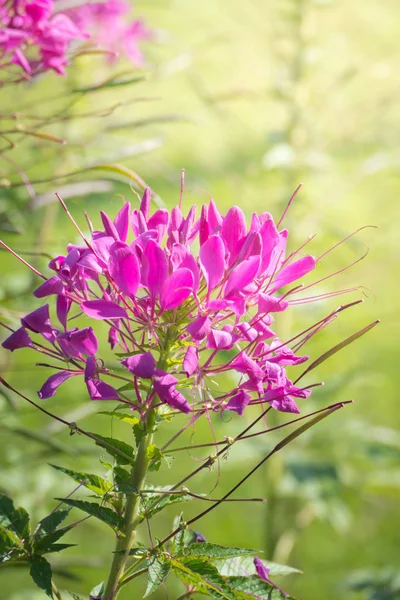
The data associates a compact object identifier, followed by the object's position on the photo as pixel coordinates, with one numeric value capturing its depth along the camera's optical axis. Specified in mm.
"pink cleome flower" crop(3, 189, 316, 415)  1143
